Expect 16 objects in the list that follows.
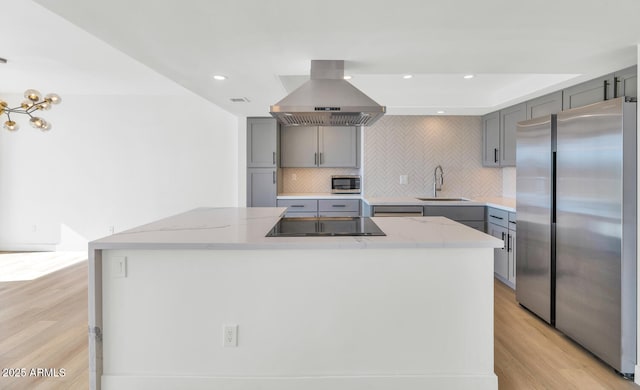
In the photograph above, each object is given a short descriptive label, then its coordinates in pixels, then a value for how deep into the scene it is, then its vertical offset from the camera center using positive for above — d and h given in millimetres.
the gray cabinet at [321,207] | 4883 -190
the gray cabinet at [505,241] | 3652 -488
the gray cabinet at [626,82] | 2500 +818
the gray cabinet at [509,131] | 4035 +762
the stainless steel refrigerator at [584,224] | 2139 -212
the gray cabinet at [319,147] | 5156 +678
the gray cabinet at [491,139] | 4520 +729
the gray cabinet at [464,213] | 4223 -238
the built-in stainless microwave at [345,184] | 5184 +138
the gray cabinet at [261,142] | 4922 +714
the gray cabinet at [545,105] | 3384 +904
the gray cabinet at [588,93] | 2755 +858
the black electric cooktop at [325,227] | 2092 -230
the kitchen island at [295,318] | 1945 -689
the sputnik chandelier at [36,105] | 3242 +827
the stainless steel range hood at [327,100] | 2434 +652
